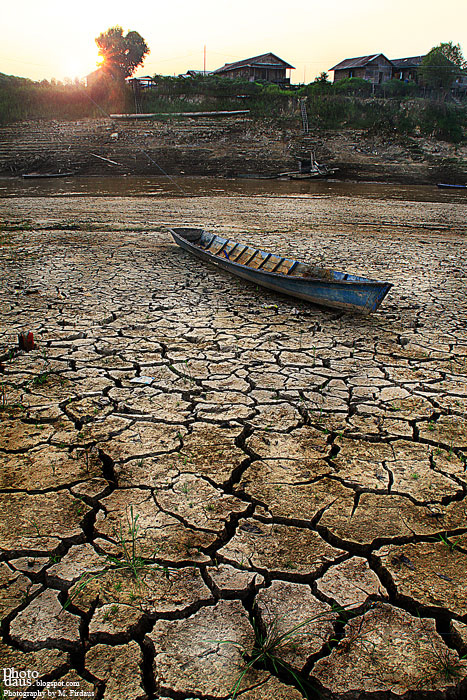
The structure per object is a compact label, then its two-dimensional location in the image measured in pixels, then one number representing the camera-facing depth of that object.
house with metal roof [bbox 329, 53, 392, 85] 42.76
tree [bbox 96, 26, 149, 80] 42.50
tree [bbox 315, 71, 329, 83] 35.75
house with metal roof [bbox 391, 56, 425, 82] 43.81
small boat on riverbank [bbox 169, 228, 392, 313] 5.15
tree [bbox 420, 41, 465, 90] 36.47
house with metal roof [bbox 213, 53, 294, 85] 41.84
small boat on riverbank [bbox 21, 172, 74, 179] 23.92
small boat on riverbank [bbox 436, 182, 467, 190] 22.30
